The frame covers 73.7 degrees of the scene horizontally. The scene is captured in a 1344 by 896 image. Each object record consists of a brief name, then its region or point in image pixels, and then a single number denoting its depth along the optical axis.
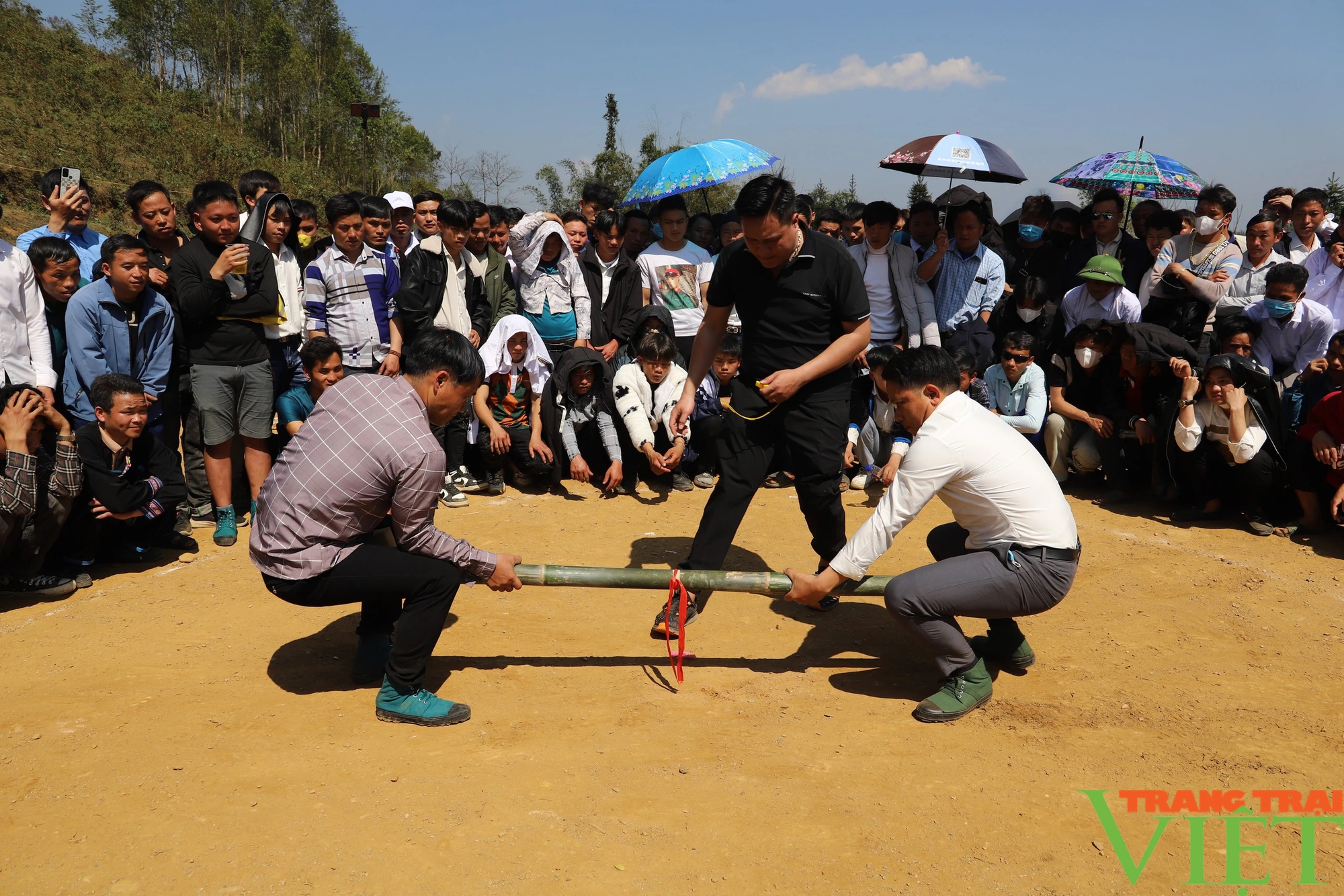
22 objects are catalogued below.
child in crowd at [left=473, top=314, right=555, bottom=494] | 7.07
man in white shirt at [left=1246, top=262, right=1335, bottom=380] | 6.50
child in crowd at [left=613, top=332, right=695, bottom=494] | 6.96
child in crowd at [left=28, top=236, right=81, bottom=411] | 5.41
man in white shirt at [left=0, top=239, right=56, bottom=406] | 5.06
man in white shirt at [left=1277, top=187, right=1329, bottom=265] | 7.20
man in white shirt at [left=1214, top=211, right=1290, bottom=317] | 6.85
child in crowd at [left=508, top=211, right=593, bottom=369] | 7.43
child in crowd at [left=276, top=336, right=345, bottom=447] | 6.00
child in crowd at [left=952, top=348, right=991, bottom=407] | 6.86
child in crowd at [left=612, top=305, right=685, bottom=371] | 7.43
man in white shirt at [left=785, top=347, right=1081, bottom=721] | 3.61
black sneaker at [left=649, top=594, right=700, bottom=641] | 4.56
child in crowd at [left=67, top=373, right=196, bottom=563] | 5.07
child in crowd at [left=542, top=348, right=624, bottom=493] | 7.18
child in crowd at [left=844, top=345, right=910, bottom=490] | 7.21
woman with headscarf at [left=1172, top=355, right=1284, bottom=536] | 6.24
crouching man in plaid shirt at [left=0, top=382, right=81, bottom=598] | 4.61
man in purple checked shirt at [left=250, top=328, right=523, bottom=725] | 3.43
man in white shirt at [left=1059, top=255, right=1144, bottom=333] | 7.15
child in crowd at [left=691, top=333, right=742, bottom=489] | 7.19
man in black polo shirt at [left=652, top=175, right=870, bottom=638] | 4.30
